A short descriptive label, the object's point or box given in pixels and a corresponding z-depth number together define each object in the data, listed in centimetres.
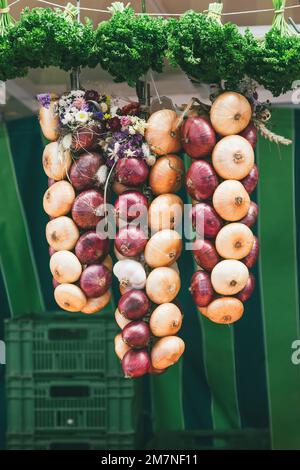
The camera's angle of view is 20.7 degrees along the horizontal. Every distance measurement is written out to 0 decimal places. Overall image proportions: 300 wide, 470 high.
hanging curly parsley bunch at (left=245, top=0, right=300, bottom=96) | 287
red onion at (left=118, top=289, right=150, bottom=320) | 299
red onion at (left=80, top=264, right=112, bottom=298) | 307
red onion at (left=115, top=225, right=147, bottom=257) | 300
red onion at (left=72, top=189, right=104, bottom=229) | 304
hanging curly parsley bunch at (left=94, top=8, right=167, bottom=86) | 288
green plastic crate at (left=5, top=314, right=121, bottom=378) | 437
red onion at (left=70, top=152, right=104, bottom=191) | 306
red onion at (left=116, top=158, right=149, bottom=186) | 301
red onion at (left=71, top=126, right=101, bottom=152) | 306
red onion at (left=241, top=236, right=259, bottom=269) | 305
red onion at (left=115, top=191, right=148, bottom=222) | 302
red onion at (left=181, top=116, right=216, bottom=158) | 296
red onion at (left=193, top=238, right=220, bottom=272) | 298
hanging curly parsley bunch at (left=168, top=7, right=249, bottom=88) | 282
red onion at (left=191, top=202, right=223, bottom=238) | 297
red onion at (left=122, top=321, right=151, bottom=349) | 299
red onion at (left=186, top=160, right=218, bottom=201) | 296
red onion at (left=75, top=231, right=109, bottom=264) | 306
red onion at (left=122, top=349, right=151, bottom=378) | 300
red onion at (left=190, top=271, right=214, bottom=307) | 299
